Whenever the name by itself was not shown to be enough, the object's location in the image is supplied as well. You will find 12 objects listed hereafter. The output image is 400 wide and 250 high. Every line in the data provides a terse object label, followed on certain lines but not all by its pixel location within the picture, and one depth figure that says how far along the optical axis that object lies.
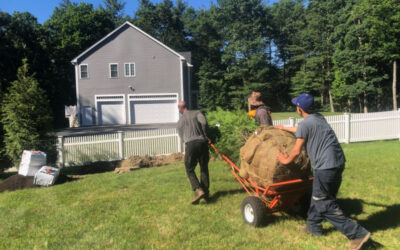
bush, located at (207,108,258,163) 5.55
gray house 25.33
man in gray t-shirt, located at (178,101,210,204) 5.07
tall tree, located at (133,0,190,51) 47.88
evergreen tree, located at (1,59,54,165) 8.45
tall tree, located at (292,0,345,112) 33.47
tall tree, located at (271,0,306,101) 40.66
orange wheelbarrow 3.66
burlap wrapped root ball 3.66
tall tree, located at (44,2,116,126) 35.94
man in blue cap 3.26
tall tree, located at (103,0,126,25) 53.78
